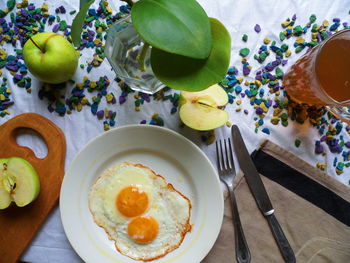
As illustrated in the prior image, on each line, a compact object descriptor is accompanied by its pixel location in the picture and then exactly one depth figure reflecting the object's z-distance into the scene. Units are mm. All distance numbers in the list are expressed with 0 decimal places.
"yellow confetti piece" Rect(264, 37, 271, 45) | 857
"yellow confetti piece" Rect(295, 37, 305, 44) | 863
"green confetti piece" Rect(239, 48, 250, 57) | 853
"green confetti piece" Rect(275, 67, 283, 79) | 859
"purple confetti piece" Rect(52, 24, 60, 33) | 856
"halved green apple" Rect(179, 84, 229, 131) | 775
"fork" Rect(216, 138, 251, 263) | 806
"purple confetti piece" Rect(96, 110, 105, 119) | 839
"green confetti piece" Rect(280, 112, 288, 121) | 854
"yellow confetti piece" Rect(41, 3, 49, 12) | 857
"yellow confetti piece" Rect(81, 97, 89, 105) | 844
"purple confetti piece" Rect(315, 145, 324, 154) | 845
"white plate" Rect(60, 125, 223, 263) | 774
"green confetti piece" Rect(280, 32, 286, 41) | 860
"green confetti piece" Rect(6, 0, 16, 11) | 857
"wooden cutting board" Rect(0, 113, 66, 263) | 811
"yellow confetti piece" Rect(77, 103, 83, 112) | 845
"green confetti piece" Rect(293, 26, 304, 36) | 859
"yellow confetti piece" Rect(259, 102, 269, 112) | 850
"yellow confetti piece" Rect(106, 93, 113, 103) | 843
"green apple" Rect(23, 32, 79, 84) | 743
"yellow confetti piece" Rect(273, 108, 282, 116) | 854
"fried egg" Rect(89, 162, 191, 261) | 815
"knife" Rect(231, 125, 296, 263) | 811
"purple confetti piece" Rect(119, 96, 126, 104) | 848
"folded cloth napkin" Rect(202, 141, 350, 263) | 817
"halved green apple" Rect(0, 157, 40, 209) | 773
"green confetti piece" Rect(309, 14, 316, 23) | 863
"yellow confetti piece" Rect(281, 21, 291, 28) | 861
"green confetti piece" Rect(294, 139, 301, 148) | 848
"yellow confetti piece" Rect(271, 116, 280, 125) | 851
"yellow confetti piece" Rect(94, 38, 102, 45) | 853
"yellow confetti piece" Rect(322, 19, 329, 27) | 863
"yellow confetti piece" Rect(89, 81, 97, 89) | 845
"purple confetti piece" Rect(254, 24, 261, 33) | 860
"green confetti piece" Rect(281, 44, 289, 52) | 858
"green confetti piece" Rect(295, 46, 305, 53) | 862
